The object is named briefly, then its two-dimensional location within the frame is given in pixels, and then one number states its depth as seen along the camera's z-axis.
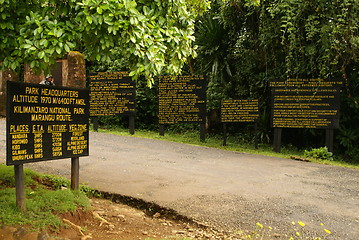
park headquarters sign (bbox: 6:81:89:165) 4.48
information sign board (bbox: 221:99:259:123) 12.23
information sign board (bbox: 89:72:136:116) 13.30
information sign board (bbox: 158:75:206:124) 12.79
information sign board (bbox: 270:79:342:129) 11.20
